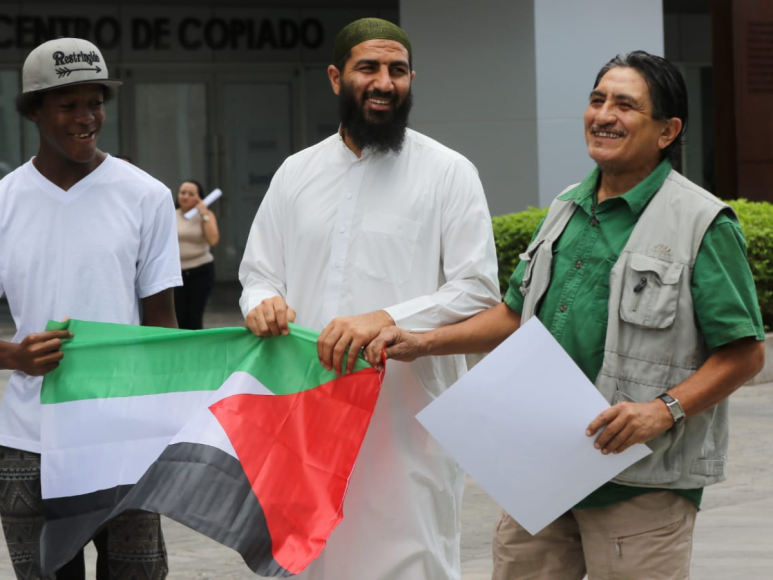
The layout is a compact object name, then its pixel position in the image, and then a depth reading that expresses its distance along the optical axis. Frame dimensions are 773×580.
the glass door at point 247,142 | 23.56
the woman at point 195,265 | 13.20
